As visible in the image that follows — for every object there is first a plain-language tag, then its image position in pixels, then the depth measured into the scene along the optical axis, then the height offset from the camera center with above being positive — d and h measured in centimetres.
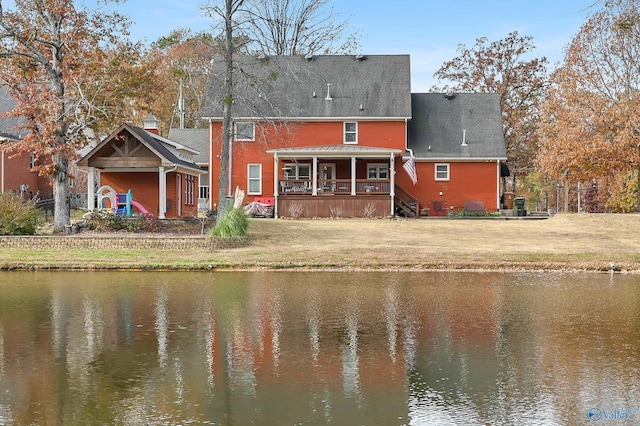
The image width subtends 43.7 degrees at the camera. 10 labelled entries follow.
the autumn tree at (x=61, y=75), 2819 +468
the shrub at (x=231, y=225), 2618 -77
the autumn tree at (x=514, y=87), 5803 +821
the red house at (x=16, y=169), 4469 +195
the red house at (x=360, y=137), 4334 +352
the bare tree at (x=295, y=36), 5662 +1181
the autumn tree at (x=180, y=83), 6575 +1011
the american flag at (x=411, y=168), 3885 +156
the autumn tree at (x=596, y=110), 4041 +458
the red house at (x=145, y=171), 3114 +133
